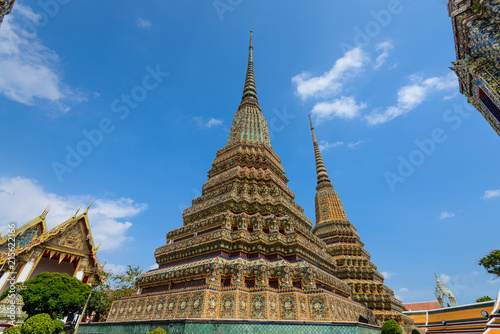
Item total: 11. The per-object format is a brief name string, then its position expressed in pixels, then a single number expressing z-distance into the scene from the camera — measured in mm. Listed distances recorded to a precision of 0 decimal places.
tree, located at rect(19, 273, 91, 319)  14141
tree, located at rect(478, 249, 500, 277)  13812
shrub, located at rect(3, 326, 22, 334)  8729
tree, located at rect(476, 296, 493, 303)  21744
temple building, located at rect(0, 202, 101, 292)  17984
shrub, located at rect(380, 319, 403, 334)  8906
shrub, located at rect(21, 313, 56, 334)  9133
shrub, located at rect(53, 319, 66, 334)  10486
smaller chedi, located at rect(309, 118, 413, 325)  16359
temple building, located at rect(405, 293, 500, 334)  12203
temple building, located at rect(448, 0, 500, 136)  8672
